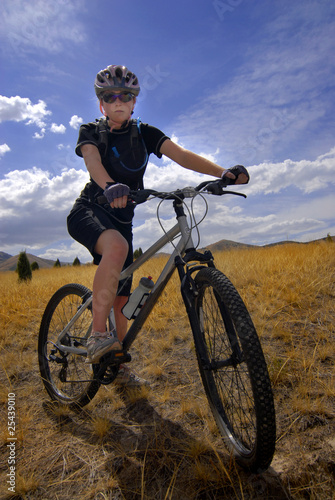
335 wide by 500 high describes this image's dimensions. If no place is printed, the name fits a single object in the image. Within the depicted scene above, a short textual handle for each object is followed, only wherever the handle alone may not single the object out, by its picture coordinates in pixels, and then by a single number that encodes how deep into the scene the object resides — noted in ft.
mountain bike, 4.91
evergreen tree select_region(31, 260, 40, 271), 89.67
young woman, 7.65
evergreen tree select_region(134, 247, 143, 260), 73.87
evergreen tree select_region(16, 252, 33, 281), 46.03
